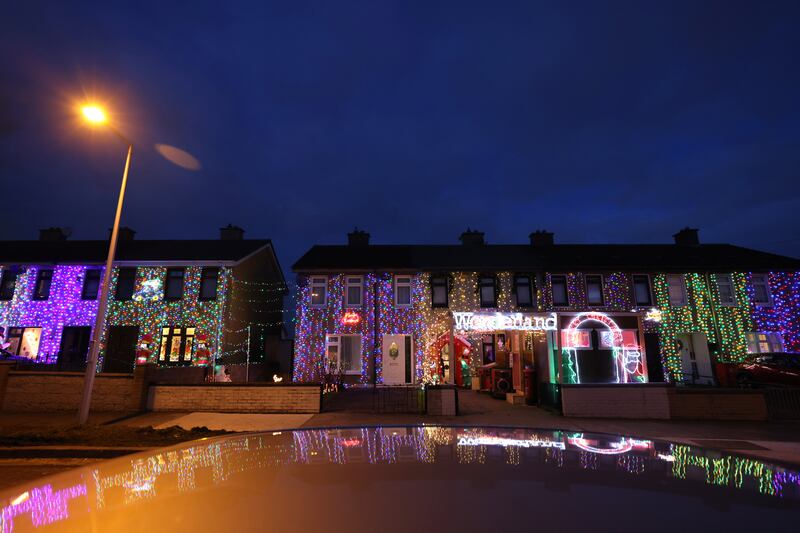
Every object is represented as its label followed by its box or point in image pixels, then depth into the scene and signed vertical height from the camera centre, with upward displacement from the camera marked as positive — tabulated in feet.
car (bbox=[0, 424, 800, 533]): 4.29 -1.86
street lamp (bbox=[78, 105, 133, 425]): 29.66 +3.48
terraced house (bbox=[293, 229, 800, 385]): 65.36 +7.92
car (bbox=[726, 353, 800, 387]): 49.60 -2.23
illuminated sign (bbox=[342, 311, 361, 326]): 66.33 +5.14
